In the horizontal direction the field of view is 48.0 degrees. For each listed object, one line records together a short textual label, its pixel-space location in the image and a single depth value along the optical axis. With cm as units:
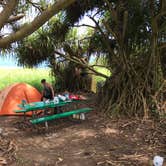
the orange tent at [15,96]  488
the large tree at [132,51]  422
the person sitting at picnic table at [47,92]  455
